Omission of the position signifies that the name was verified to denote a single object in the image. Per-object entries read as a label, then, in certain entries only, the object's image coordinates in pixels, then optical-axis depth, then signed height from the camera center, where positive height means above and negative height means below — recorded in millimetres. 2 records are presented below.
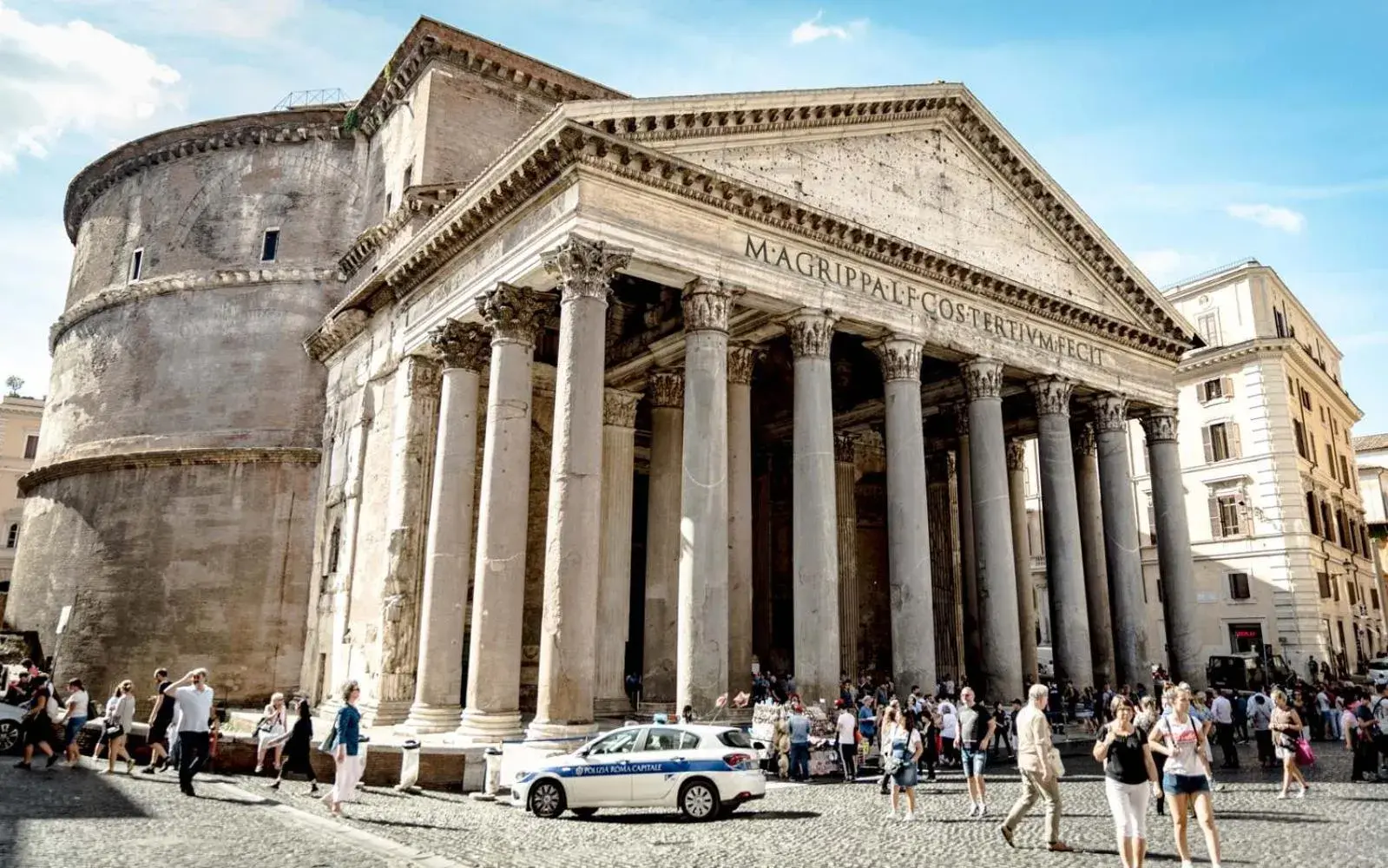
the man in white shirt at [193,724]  9453 -876
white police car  8859 -1284
